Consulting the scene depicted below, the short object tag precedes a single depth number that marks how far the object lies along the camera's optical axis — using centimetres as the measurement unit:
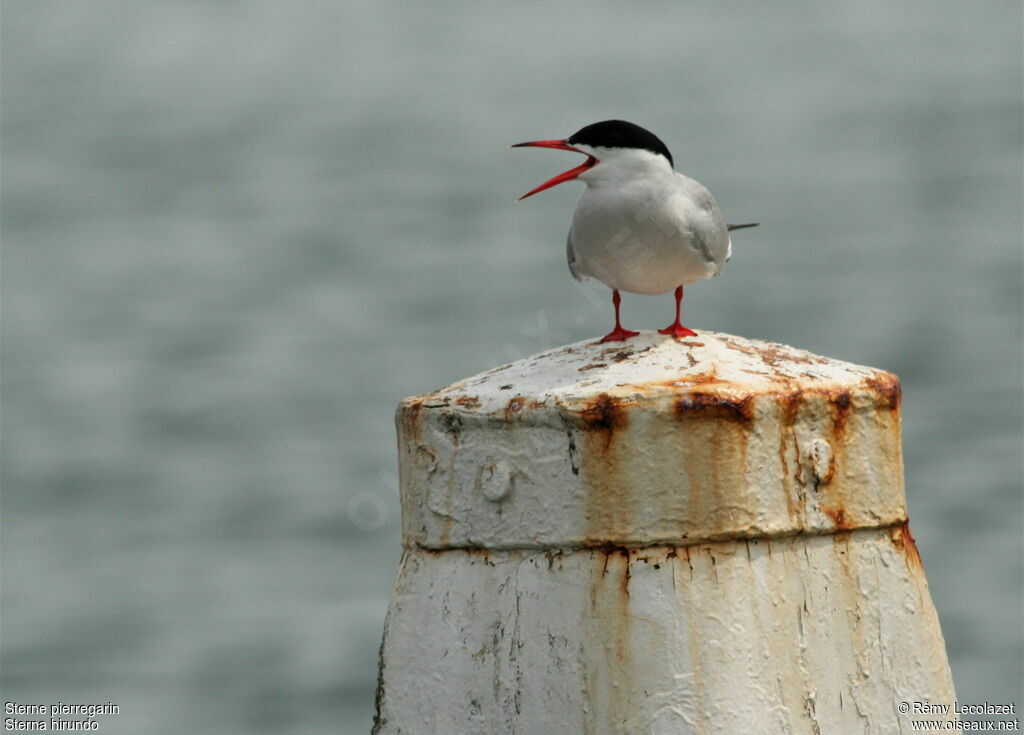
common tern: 876
